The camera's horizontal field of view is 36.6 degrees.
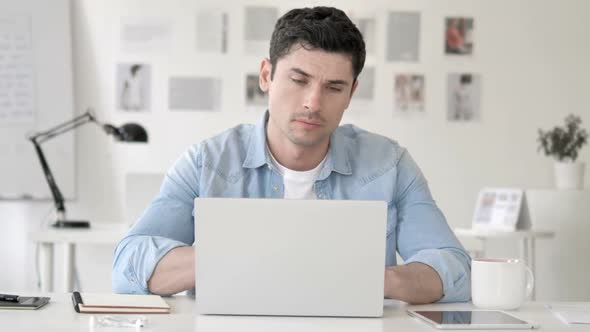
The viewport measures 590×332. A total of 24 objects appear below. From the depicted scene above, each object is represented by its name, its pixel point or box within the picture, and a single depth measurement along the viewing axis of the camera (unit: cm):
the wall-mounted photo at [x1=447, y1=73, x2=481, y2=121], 484
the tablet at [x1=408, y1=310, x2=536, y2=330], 133
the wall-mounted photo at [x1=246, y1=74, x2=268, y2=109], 479
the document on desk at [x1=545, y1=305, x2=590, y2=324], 142
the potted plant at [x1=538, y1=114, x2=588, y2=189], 430
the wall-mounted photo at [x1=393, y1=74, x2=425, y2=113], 482
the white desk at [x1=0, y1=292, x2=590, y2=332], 129
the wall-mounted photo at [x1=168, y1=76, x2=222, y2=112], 477
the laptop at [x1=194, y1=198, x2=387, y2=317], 133
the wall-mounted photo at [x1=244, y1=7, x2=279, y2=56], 478
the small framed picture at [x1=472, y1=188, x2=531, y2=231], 411
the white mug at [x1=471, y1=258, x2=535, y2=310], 153
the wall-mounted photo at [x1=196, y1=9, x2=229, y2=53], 477
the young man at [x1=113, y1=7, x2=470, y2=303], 171
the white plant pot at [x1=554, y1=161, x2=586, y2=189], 430
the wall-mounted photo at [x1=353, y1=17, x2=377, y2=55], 481
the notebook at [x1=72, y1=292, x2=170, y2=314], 141
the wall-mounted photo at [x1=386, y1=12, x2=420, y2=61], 482
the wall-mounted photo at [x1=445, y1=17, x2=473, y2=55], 482
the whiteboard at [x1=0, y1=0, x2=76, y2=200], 466
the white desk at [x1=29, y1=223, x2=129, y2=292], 357
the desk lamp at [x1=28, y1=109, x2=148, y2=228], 396
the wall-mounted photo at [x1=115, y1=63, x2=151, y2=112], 476
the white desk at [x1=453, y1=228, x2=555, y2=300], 399
